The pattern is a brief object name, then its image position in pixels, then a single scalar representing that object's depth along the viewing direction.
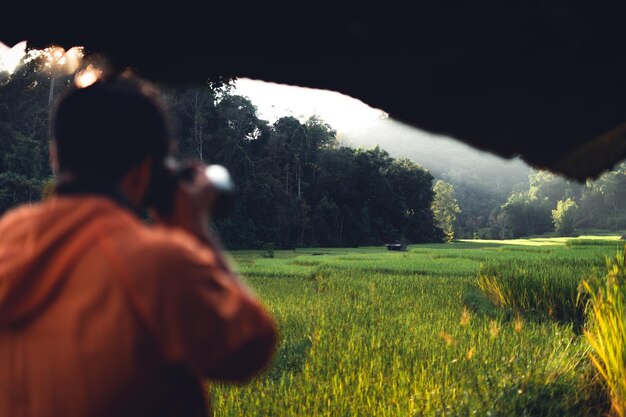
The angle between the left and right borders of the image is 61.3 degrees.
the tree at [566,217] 74.81
